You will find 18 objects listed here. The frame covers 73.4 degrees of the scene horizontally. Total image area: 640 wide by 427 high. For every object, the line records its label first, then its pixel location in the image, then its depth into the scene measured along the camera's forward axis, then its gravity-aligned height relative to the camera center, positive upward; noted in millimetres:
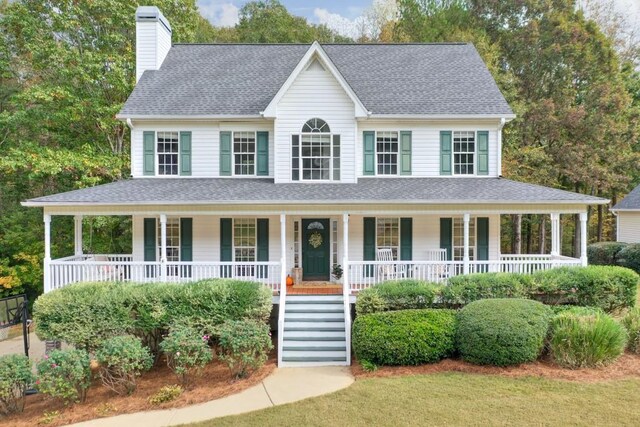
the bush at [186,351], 9070 -3029
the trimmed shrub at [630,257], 20266 -2290
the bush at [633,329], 9812 -2770
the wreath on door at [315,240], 14422 -1008
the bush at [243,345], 9359 -2994
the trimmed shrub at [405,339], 9500 -2892
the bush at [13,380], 8477 -3376
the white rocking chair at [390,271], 12891 -1868
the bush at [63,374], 8453 -3281
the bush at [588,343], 9016 -2831
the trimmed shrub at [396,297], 10711 -2205
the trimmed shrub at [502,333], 9031 -2643
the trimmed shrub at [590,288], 11133 -2036
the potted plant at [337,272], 14031 -2028
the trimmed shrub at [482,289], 10961 -2034
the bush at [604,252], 22078 -2251
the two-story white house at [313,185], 12672 +835
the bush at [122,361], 8914 -3162
